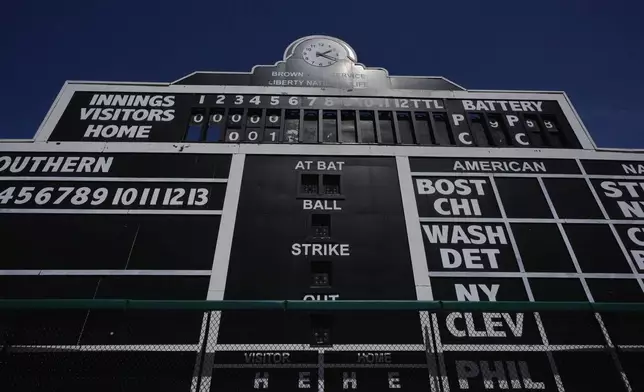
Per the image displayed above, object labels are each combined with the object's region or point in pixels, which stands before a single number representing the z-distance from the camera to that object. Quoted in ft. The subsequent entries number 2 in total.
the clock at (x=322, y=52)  36.96
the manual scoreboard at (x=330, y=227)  20.07
